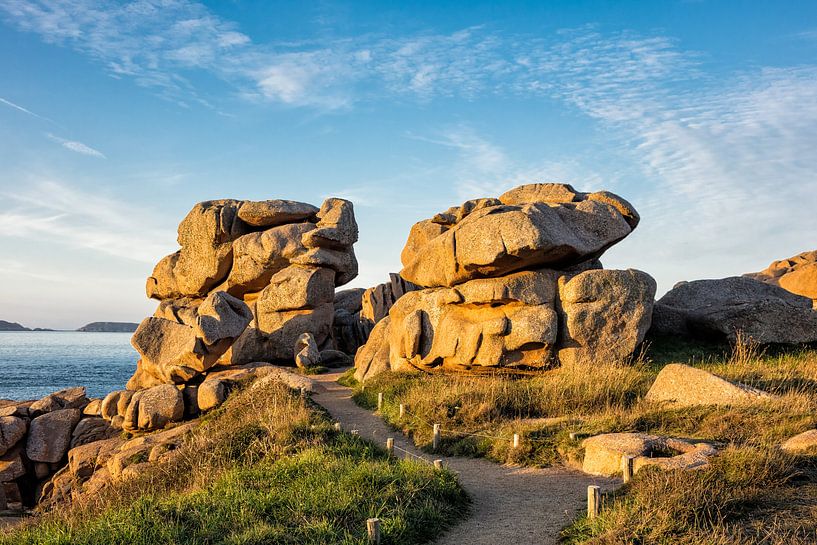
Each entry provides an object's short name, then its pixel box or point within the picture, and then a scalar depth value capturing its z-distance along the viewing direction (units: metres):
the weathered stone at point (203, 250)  39.75
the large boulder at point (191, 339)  28.02
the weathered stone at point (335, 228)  36.33
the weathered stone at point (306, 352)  32.59
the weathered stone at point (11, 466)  24.39
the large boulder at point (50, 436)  25.39
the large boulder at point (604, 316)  21.03
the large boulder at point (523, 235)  21.56
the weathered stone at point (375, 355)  26.89
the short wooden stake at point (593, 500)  9.12
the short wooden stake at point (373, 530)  8.45
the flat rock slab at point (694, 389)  15.14
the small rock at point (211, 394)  24.17
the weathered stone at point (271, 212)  39.28
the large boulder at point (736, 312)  21.62
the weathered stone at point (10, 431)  25.12
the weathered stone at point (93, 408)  27.78
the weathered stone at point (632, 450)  11.47
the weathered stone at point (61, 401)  28.03
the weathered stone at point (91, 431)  25.96
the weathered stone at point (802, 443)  11.29
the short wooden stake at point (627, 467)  10.77
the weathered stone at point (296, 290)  35.44
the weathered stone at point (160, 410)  24.31
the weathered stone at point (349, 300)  47.62
